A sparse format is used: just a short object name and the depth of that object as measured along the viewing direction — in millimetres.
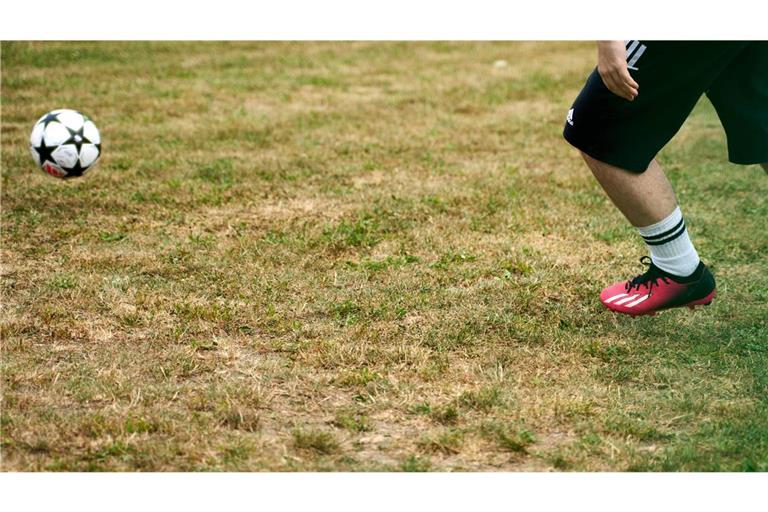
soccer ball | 5887
